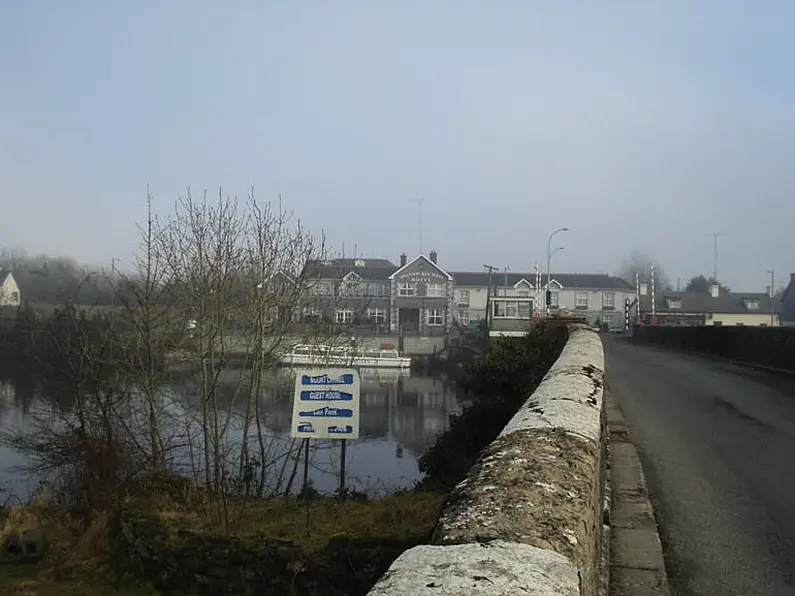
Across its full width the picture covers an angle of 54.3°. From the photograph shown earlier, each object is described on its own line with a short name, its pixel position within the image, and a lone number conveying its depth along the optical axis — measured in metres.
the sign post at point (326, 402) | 11.01
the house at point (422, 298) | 52.12
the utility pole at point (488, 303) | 43.03
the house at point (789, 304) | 63.59
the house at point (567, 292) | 71.50
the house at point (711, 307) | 73.25
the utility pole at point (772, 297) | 71.27
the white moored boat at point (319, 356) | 18.88
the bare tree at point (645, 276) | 102.05
